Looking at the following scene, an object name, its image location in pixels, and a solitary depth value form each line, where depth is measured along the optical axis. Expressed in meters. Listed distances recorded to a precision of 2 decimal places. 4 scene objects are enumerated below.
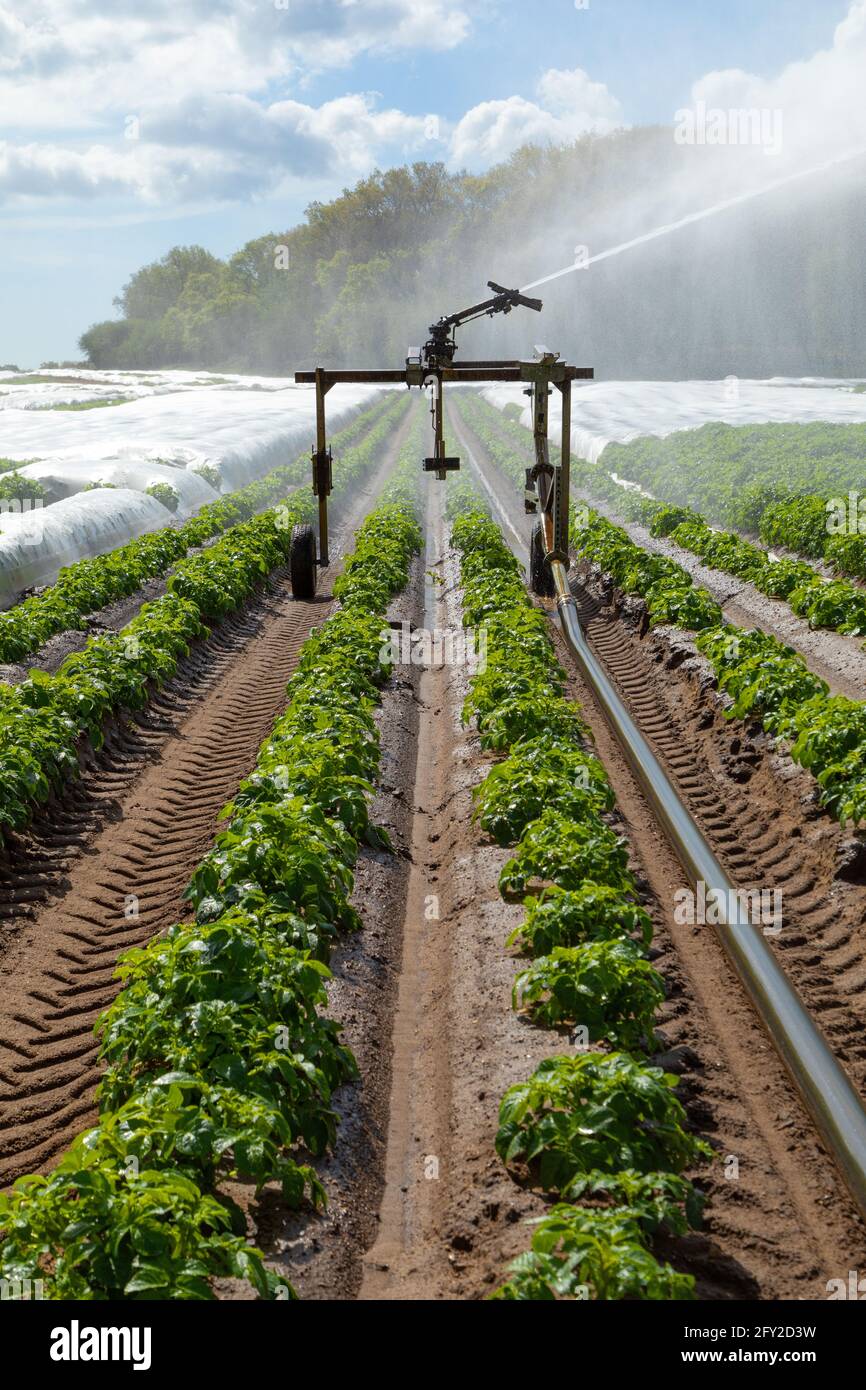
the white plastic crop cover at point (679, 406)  34.06
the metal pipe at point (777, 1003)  5.12
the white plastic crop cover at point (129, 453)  17.53
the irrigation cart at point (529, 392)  14.05
